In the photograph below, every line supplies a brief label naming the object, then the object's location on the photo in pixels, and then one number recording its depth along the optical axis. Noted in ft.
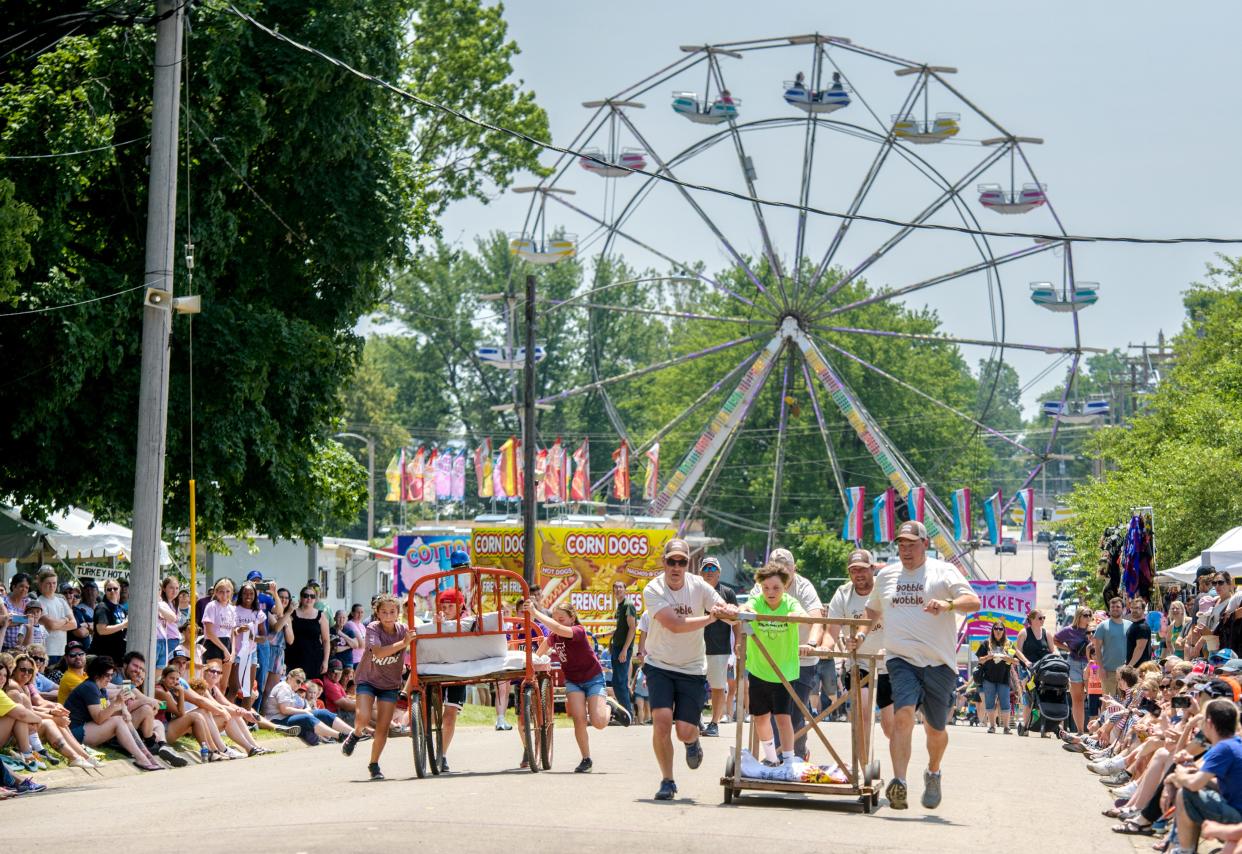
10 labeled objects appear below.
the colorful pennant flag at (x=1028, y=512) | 166.91
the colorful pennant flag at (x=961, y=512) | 164.55
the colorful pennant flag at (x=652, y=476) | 166.61
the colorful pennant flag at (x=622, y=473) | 171.42
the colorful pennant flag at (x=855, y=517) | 175.73
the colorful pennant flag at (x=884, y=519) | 181.47
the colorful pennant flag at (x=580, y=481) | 194.90
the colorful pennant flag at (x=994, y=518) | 167.73
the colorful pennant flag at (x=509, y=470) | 186.09
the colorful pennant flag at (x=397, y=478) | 206.06
